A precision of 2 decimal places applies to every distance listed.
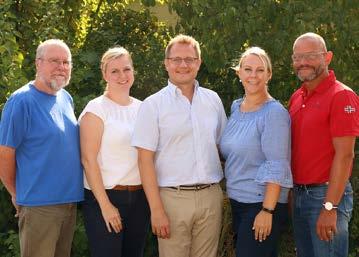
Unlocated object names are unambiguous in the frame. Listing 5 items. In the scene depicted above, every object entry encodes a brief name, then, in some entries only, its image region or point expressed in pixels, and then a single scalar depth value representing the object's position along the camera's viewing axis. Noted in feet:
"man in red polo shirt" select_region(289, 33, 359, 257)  13.48
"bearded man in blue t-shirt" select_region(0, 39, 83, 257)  14.11
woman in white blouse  14.38
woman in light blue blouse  13.56
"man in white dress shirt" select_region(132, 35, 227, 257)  13.96
